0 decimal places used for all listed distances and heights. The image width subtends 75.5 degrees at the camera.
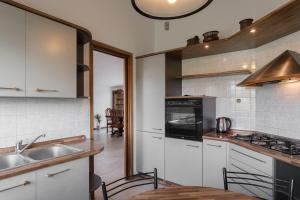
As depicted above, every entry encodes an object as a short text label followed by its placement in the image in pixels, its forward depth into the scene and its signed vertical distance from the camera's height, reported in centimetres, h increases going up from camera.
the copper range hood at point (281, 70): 169 +28
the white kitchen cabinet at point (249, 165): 177 -66
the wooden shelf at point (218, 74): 266 +37
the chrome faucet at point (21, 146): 167 -41
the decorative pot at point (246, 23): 218 +87
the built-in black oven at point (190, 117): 260 -25
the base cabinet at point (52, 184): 125 -62
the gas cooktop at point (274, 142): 169 -44
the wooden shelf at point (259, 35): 176 +76
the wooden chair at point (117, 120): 730 -81
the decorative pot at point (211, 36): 263 +86
